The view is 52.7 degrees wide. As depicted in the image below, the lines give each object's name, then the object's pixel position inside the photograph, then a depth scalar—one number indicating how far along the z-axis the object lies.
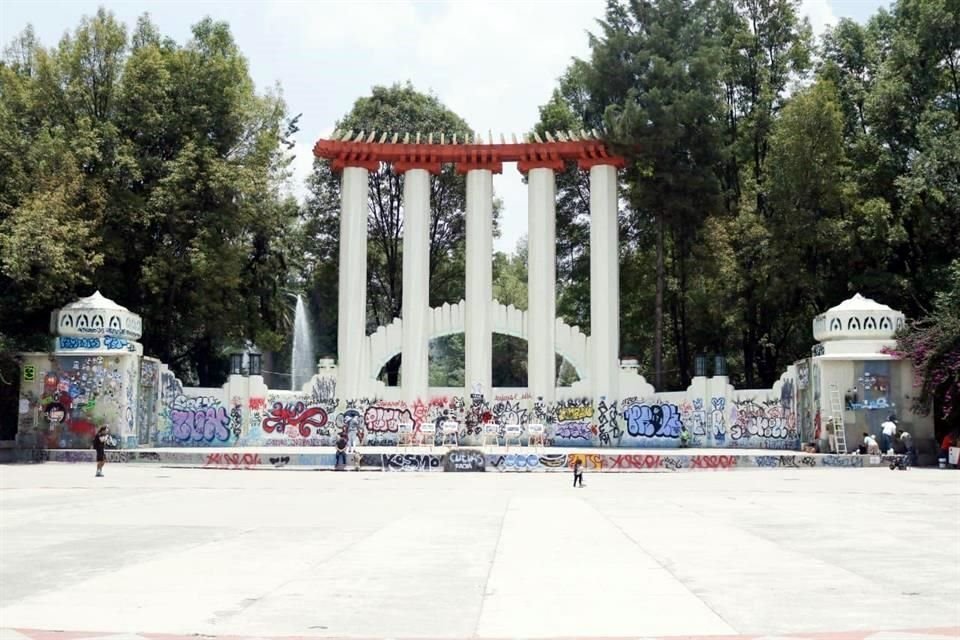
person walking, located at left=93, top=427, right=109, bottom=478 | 29.31
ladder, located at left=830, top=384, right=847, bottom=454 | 36.72
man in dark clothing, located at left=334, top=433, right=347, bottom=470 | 33.06
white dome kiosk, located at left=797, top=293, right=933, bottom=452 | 36.75
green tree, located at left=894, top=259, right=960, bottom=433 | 34.72
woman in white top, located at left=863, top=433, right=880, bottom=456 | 35.19
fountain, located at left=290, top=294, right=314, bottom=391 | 64.62
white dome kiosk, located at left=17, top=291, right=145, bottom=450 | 38.66
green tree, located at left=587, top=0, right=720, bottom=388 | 45.91
